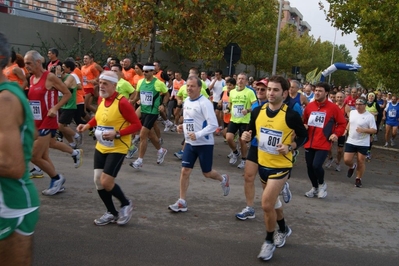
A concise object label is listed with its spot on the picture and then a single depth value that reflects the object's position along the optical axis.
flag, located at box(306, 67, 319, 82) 49.50
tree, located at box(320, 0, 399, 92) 16.61
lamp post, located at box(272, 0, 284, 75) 32.53
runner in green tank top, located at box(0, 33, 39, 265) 2.57
